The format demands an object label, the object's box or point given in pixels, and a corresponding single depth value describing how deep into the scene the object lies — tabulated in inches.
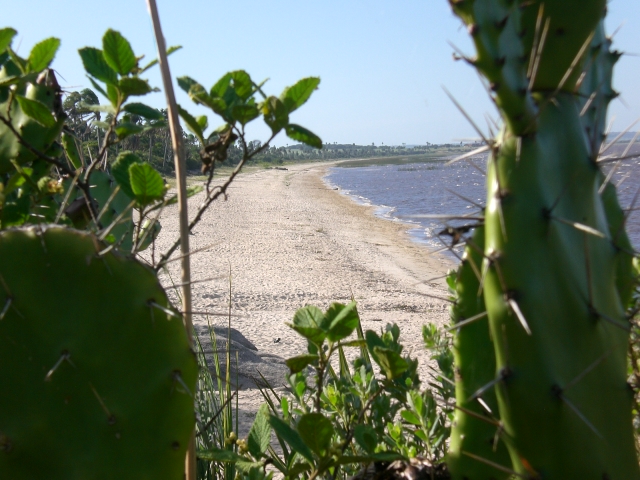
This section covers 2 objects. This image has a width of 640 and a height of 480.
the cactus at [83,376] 42.5
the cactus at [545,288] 37.3
